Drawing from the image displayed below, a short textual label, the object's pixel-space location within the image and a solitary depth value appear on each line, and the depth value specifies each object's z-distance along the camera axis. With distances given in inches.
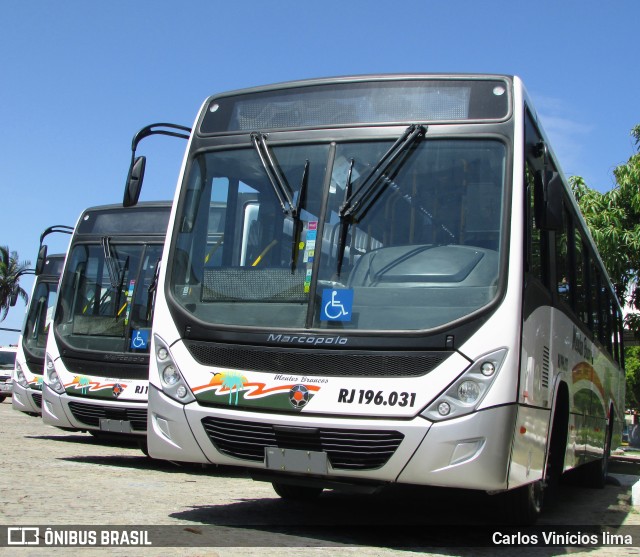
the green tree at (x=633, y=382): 1270.9
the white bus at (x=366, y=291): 230.4
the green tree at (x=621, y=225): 793.6
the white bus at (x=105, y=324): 426.6
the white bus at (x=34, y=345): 637.9
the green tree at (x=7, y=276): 2706.7
